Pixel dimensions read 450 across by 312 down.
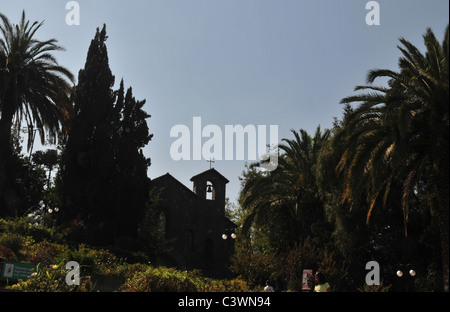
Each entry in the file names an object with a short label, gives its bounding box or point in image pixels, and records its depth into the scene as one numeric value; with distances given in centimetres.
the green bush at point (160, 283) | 1161
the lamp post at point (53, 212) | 2680
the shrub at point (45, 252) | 1766
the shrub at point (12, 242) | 1862
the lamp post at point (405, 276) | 2562
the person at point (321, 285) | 1155
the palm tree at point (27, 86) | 2541
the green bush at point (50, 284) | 1220
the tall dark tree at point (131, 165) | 2772
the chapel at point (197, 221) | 3653
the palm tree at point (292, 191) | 2953
